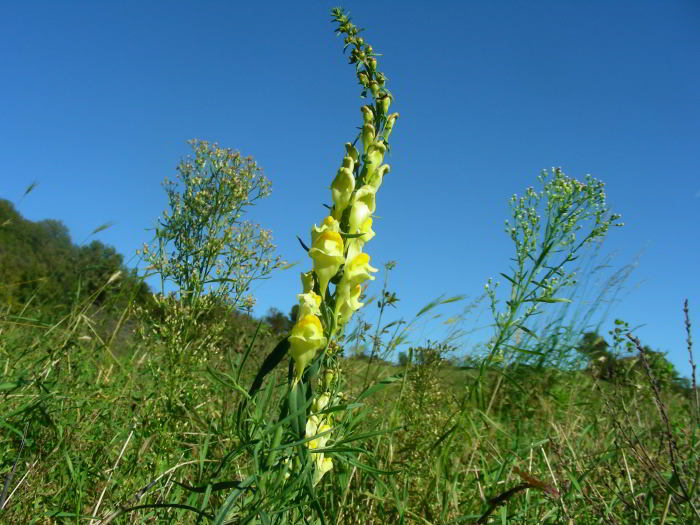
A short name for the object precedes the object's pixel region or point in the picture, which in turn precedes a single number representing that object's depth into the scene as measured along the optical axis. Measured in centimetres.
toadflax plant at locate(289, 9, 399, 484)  24
